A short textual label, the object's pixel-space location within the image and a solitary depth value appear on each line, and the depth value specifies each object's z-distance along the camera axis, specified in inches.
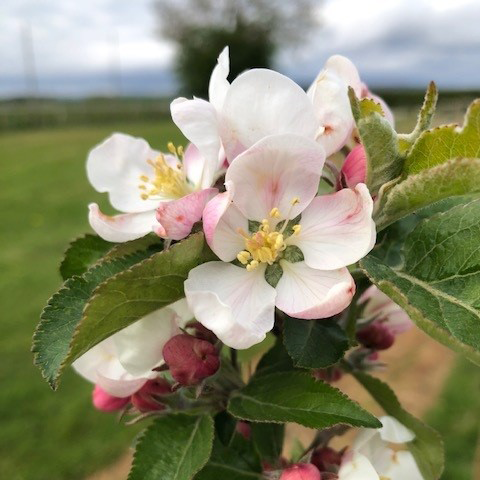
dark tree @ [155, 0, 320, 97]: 612.4
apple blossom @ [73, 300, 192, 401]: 4.7
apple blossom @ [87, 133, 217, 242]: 4.7
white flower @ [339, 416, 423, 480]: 5.4
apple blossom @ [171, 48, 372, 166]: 4.1
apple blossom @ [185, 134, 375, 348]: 3.9
